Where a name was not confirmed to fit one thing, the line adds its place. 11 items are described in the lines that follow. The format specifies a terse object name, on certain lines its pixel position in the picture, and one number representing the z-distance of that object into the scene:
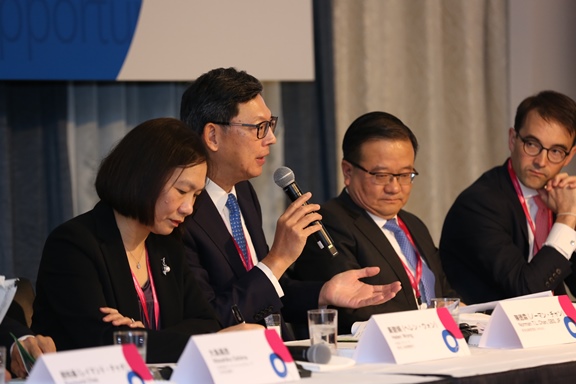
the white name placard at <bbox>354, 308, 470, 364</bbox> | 4.83
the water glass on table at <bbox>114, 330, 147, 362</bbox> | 4.37
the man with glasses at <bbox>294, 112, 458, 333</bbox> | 7.24
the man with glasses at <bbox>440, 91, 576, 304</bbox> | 7.87
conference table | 4.43
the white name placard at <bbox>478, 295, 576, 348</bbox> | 5.31
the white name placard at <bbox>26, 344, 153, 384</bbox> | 3.82
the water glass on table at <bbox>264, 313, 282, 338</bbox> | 5.66
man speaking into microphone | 6.48
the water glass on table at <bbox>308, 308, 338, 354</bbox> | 5.00
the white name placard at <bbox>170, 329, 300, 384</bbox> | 4.19
